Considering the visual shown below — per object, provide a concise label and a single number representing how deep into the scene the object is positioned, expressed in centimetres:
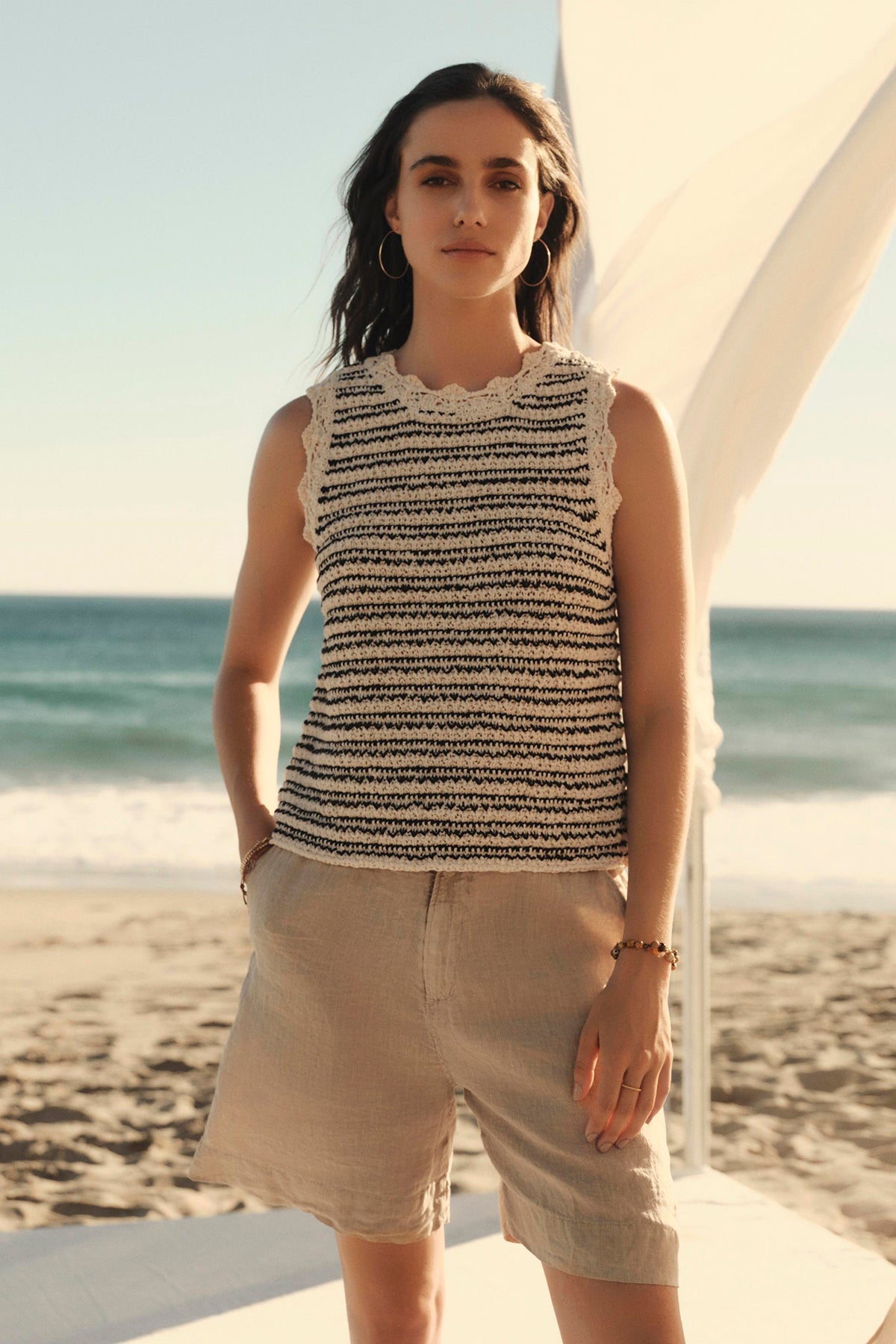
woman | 117
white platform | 215
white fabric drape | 184
